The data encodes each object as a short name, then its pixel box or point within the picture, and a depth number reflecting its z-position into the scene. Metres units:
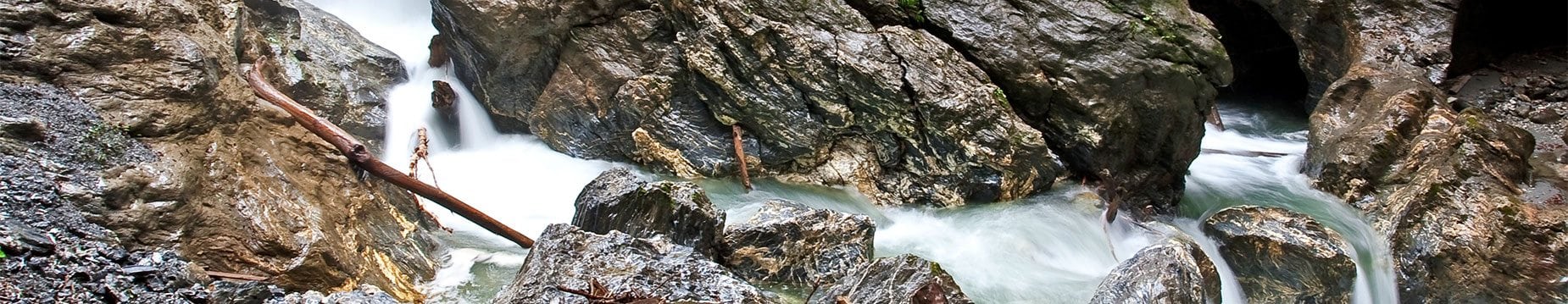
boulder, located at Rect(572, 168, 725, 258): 5.99
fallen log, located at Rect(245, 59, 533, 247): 6.18
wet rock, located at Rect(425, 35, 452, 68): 11.24
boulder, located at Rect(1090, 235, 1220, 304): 5.54
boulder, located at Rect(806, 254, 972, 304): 5.00
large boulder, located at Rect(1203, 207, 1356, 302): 6.78
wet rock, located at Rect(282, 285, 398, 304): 4.04
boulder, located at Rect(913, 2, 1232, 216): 8.40
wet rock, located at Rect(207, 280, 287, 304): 4.11
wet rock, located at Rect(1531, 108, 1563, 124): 11.23
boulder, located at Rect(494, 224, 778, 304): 4.31
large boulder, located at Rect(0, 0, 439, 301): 4.55
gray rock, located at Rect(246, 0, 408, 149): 9.34
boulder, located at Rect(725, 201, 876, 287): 6.12
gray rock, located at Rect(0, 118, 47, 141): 4.32
